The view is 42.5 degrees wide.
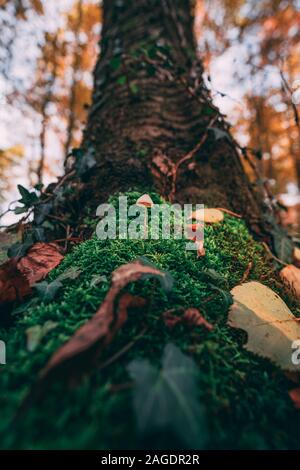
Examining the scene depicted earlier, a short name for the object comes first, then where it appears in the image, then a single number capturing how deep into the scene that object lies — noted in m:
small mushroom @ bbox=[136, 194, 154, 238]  0.35
